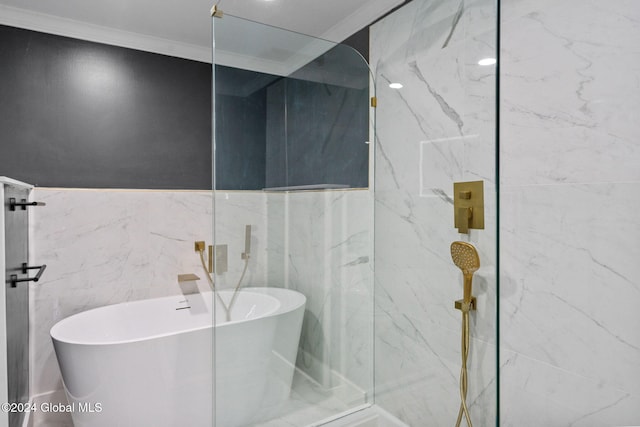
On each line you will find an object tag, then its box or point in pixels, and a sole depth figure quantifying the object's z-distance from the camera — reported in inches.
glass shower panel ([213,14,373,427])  62.7
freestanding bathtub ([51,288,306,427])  64.9
